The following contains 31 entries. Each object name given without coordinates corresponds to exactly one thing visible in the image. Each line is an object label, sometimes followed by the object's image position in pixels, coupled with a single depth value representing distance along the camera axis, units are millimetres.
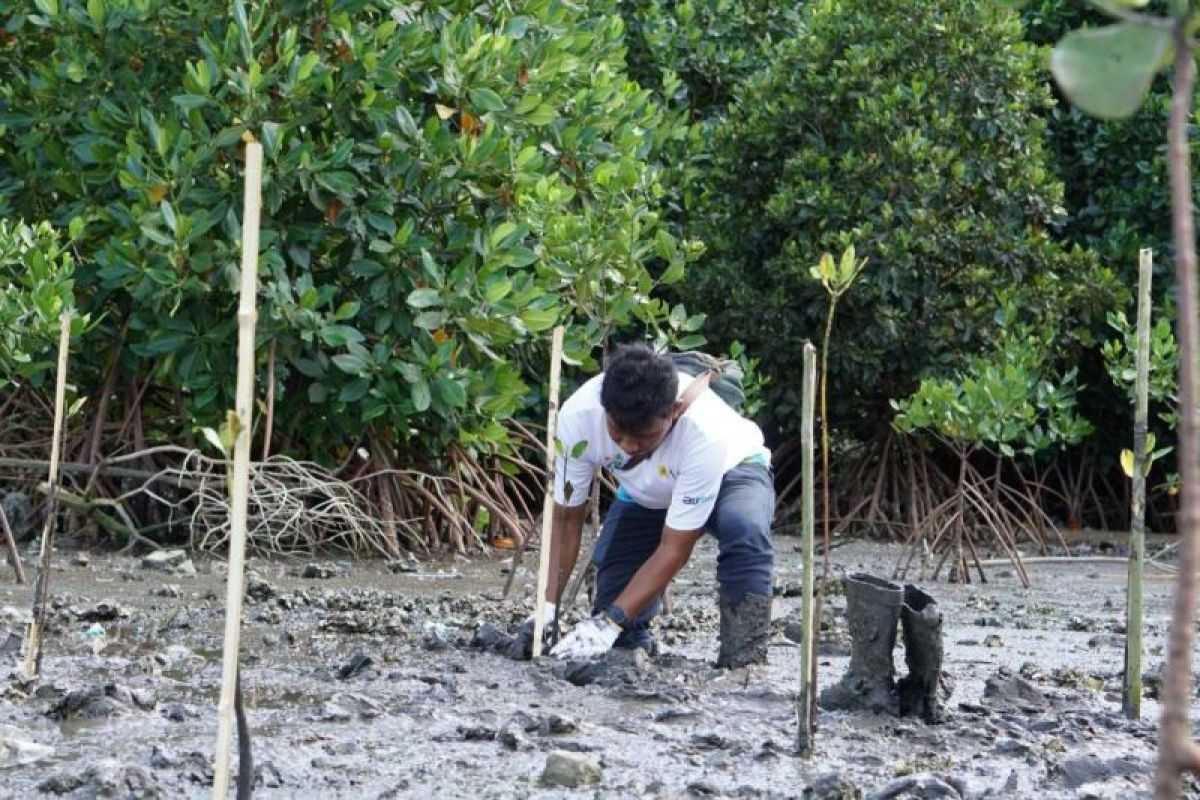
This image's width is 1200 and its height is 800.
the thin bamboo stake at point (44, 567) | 8564
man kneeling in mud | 9775
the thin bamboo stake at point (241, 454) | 5170
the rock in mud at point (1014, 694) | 9149
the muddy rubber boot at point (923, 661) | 8543
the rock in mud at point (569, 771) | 7214
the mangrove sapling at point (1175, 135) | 2137
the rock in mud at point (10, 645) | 9879
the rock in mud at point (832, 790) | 6915
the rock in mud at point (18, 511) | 15062
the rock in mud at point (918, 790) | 6918
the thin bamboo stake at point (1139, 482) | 8123
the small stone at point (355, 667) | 9562
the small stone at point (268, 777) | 7063
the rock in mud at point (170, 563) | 14264
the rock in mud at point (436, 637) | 10636
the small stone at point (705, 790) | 7118
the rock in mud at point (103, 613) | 11283
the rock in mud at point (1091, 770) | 7359
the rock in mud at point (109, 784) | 6674
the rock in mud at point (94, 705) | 8102
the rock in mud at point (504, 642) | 10168
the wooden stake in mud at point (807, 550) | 7173
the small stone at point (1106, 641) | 12095
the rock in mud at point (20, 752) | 7235
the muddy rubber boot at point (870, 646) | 8674
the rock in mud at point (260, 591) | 12653
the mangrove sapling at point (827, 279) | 7132
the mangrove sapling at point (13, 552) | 12322
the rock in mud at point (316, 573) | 14690
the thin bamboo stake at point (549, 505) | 9576
